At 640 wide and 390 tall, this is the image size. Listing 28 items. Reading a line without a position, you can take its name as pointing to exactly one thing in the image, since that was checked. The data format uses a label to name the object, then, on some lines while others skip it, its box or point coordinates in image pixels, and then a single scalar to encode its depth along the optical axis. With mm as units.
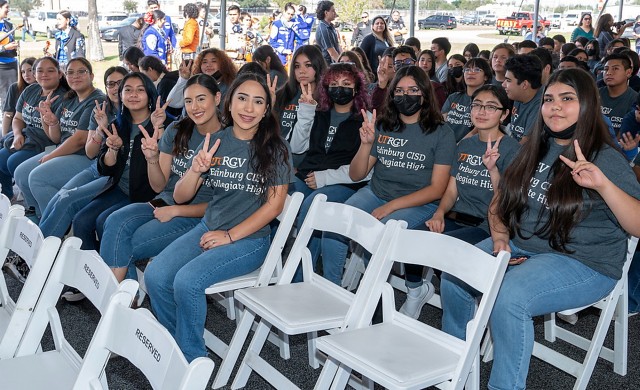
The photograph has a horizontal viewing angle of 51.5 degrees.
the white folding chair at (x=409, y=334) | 2096
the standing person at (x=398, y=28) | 11133
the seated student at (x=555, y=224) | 2365
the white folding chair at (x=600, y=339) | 2691
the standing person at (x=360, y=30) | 11201
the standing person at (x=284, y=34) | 10500
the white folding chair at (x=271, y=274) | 2854
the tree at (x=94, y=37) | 11109
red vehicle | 14203
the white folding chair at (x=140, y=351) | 1421
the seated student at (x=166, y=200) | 3301
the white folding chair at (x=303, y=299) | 2490
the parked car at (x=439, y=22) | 13152
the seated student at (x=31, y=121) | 5074
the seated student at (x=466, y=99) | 4625
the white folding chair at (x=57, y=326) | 1971
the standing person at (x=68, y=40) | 9859
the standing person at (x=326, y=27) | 8305
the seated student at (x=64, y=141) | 4480
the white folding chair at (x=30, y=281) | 2172
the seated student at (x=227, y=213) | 2801
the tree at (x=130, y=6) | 10328
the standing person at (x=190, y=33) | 8648
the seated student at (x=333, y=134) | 3834
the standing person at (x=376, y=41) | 7789
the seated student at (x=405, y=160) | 3422
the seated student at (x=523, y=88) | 4148
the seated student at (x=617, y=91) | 5102
